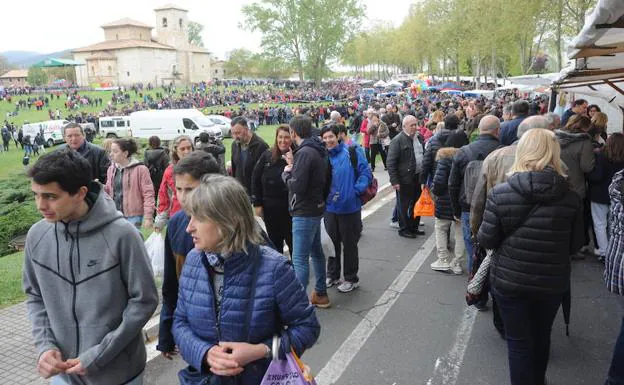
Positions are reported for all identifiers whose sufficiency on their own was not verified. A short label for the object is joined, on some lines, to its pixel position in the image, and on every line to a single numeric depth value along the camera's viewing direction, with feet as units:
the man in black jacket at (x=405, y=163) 21.99
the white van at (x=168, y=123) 99.04
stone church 263.49
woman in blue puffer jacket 6.03
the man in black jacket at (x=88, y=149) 17.92
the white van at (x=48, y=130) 99.91
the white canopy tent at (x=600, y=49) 6.87
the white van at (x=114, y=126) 113.50
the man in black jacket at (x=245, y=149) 16.80
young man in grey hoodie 6.94
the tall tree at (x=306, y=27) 220.02
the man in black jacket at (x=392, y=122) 39.88
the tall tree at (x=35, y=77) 304.85
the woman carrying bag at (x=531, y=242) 9.00
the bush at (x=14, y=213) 30.55
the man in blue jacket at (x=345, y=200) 16.19
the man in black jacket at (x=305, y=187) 13.91
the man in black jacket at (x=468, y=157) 15.71
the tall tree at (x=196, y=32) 398.42
